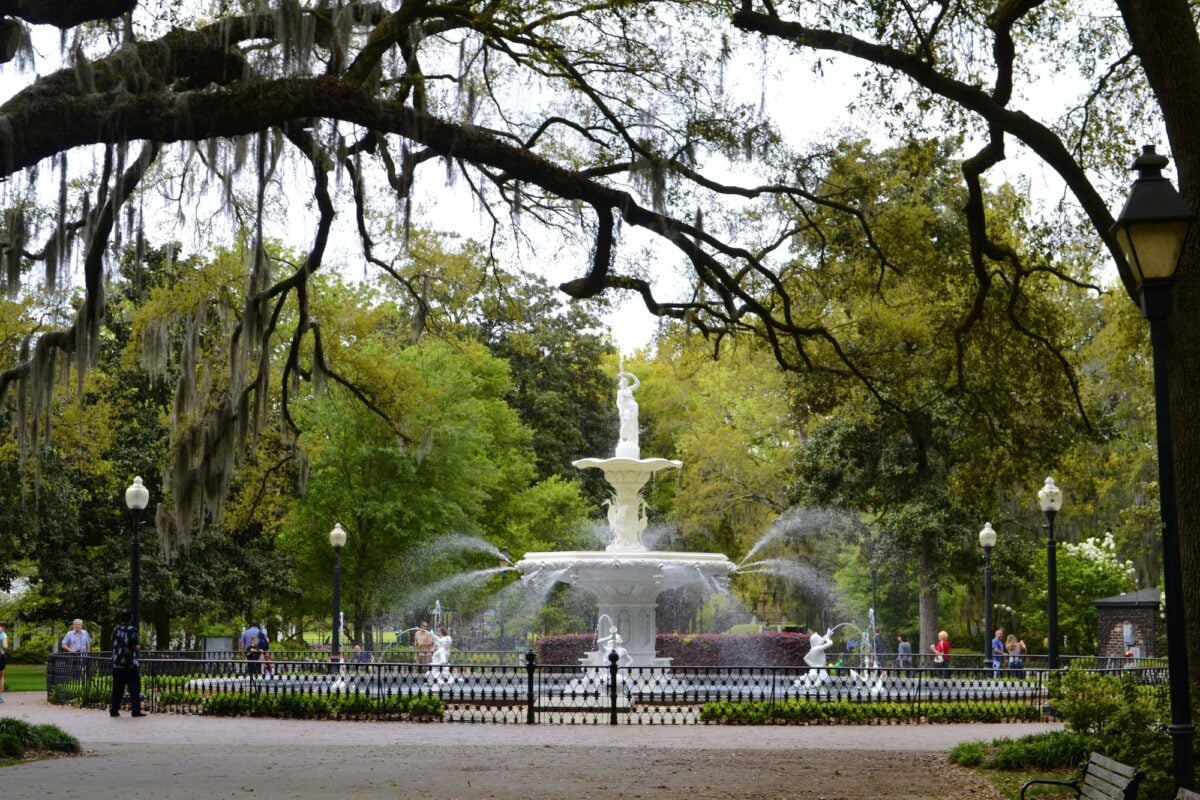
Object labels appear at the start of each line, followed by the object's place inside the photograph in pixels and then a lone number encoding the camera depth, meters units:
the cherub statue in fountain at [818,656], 23.73
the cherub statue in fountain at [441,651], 25.44
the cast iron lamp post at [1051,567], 22.64
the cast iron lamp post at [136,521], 22.58
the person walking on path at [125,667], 20.89
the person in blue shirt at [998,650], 28.19
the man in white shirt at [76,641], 27.30
